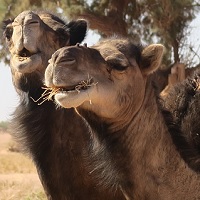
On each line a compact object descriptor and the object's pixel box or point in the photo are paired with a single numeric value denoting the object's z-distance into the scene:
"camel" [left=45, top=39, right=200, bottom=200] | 7.62
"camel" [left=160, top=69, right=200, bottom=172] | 8.23
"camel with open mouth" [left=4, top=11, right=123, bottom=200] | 9.92
